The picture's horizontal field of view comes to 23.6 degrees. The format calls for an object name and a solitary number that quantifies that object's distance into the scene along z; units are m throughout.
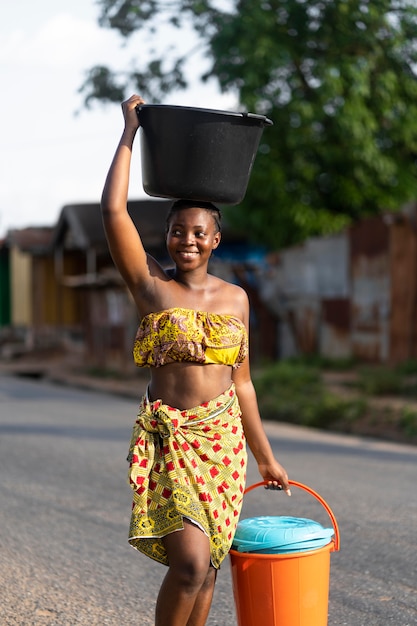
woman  3.33
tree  17.66
